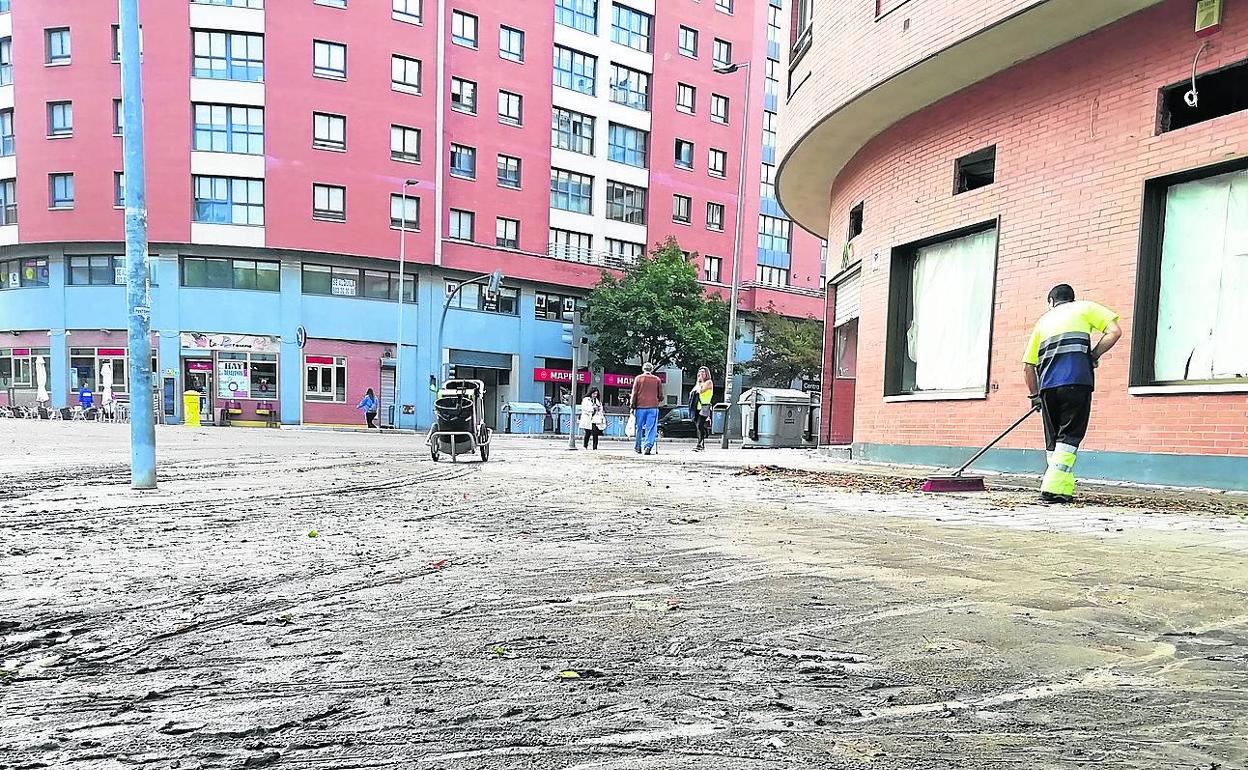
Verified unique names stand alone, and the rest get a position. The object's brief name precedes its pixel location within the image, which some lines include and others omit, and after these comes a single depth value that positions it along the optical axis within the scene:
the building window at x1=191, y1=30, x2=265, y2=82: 32.28
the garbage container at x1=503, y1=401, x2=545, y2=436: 32.09
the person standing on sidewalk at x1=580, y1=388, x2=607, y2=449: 18.27
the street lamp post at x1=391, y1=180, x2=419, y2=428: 34.00
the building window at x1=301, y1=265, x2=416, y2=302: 33.38
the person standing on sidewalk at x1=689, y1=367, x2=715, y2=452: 16.70
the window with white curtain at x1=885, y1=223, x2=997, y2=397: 9.62
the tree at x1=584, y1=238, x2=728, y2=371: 37.03
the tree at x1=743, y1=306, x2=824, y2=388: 41.38
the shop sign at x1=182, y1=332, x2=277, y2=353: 32.25
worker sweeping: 6.18
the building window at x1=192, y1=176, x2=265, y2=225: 32.12
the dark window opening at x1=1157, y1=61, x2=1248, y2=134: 6.90
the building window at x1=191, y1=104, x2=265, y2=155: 32.19
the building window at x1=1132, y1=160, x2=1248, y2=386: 7.03
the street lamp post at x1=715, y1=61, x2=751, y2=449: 23.99
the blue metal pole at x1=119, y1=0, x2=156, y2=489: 6.84
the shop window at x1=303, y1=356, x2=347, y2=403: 33.31
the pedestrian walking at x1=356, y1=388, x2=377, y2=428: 32.28
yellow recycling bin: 29.66
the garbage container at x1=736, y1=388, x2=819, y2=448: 20.20
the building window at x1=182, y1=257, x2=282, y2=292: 32.31
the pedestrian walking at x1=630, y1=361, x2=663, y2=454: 14.98
